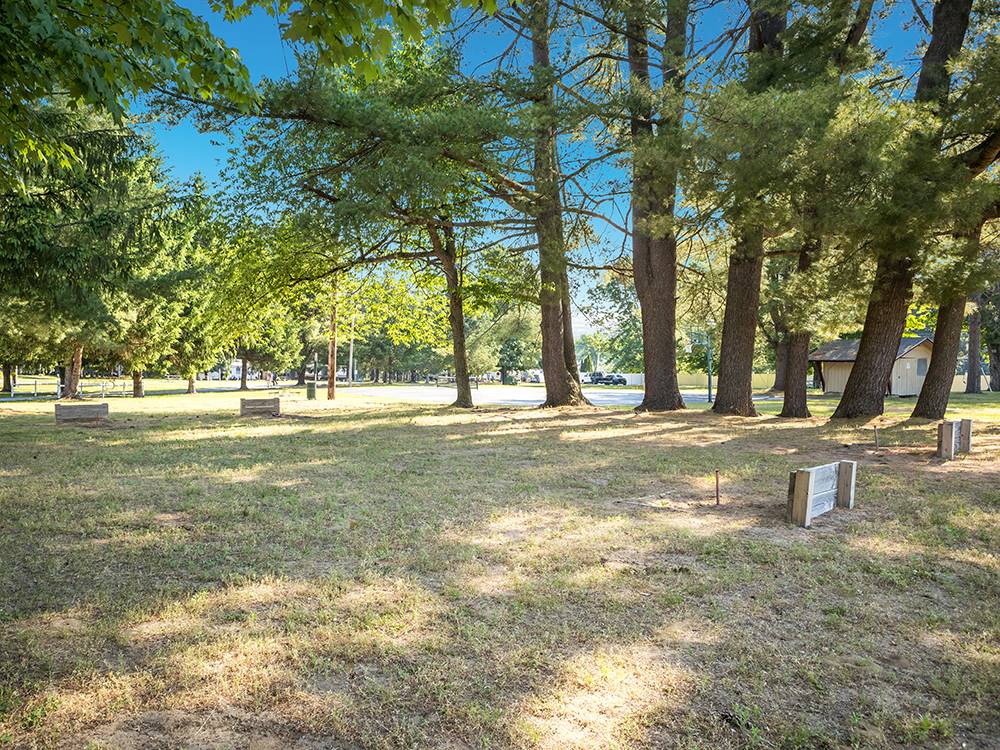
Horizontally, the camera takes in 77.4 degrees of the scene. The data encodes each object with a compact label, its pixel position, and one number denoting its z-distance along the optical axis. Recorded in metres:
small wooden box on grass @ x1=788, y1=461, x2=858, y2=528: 5.54
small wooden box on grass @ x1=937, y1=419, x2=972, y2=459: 9.05
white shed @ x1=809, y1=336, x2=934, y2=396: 33.66
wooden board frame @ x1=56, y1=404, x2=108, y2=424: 14.05
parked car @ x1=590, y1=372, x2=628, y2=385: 79.38
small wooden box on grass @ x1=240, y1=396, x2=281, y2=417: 16.84
